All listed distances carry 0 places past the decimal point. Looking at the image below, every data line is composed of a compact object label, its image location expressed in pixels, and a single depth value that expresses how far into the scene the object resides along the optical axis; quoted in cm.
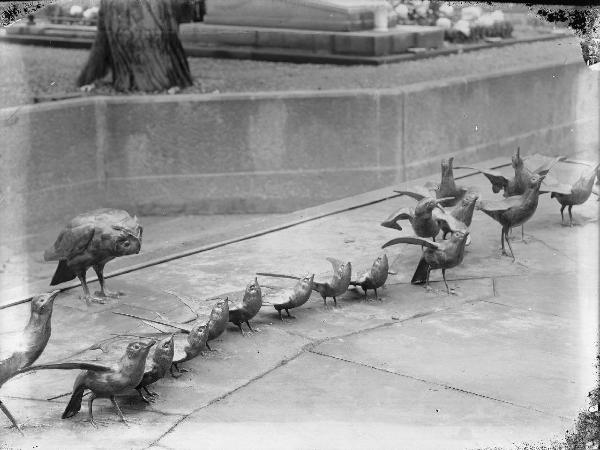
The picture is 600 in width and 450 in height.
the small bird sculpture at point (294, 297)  611
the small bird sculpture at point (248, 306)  586
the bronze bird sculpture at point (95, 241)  623
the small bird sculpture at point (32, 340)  464
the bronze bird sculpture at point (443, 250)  650
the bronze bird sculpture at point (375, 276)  652
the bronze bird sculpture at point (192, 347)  528
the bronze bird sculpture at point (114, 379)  461
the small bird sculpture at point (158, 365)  489
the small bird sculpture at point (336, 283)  636
